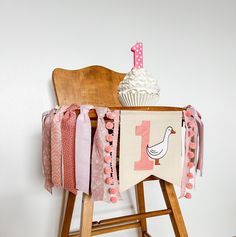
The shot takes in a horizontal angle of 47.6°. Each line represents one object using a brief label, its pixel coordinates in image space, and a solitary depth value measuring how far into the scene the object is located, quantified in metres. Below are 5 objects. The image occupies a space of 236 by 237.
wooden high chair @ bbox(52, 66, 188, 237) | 0.82
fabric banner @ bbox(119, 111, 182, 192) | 0.68
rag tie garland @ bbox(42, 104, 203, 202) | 0.65
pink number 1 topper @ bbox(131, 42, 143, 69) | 0.79
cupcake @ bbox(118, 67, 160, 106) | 0.76
